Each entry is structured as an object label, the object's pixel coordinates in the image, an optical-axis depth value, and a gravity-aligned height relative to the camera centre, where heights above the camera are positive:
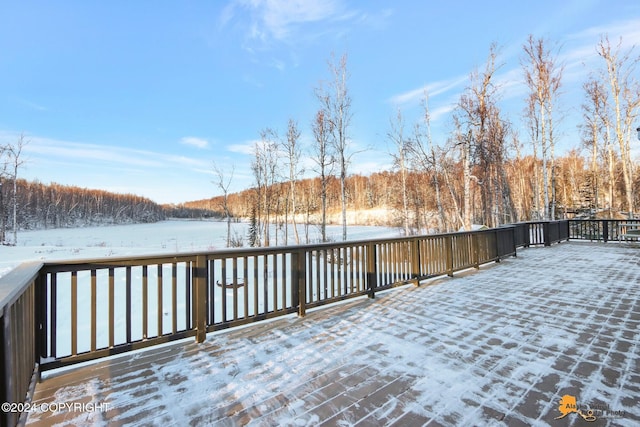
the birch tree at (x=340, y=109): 12.50 +4.91
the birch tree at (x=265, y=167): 18.59 +3.63
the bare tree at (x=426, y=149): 13.80 +3.38
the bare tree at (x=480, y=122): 11.31 +3.93
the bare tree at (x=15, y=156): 17.40 +4.34
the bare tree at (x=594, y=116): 14.40 +5.32
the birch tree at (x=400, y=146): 14.73 +3.78
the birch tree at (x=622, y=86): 12.82 +5.92
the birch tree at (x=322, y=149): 13.30 +3.36
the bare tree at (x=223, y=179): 20.56 +3.05
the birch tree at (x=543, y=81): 12.38 +5.93
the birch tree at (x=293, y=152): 15.84 +3.83
